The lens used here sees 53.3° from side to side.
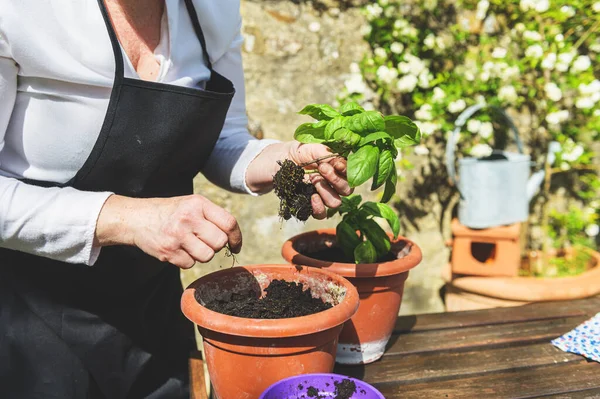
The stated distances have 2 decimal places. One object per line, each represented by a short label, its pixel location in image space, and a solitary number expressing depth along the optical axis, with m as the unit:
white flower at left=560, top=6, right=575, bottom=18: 3.25
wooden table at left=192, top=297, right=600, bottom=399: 1.33
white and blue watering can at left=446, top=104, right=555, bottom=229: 3.10
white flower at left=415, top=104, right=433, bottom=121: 3.16
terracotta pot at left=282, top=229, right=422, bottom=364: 1.42
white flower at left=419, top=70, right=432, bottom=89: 3.19
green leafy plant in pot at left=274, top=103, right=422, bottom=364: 1.28
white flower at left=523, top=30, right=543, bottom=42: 3.23
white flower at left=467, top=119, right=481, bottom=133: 3.20
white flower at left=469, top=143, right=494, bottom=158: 3.14
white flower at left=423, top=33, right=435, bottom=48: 3.20
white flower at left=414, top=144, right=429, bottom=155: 3.14
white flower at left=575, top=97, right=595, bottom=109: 3.27
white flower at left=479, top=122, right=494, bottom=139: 3.19
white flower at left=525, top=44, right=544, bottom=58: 3.21
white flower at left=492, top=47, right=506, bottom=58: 3.21
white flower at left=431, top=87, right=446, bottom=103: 3.18
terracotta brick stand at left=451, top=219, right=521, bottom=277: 3.15
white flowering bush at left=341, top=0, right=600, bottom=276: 3.18
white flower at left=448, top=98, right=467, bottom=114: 3.18
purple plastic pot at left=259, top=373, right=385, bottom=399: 1.08
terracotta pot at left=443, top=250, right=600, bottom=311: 2.82
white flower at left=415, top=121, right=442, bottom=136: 3.12
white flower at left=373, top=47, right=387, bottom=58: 3.14
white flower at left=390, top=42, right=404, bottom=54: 3.14
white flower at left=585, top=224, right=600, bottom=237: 3.47
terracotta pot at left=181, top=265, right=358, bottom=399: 1.09
